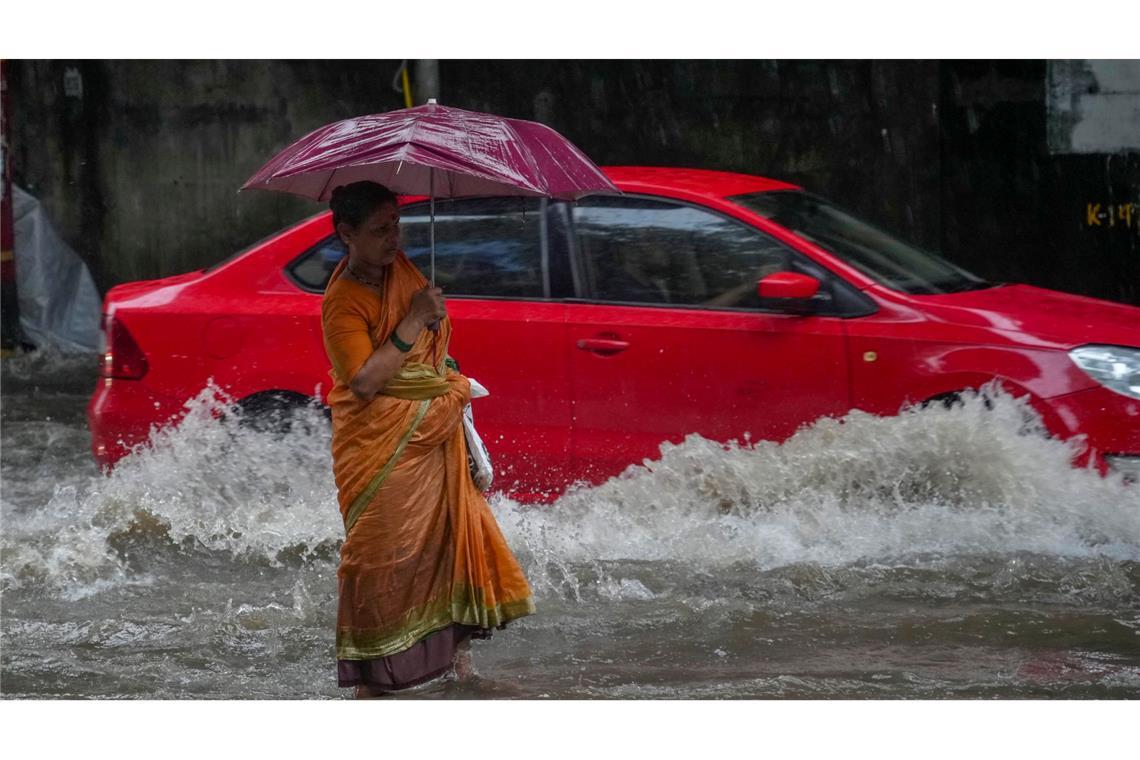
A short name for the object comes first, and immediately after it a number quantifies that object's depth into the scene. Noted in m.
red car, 12.81
